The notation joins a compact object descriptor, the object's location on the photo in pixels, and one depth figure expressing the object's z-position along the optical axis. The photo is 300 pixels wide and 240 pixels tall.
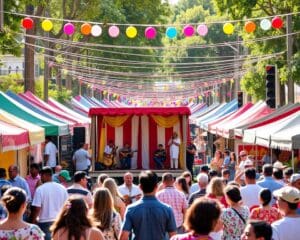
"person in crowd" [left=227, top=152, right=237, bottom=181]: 31.43
